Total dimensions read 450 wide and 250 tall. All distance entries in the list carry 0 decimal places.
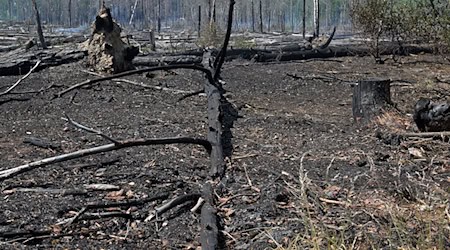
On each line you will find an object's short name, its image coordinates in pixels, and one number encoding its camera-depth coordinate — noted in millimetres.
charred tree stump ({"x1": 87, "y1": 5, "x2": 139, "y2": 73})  11172
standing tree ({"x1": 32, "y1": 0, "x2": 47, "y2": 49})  18172
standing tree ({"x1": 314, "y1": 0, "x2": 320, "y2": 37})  27381
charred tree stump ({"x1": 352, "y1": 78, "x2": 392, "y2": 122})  6895
